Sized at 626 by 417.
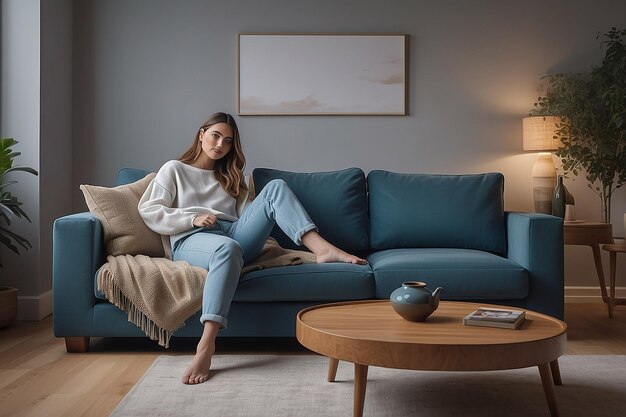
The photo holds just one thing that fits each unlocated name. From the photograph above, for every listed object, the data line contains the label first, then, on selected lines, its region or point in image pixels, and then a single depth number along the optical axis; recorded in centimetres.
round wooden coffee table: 183
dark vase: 394
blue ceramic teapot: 211
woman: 271
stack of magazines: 205
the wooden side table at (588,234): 383
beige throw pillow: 305
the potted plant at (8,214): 343
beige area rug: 213
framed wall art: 426
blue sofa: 292
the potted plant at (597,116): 401
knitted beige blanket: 280
